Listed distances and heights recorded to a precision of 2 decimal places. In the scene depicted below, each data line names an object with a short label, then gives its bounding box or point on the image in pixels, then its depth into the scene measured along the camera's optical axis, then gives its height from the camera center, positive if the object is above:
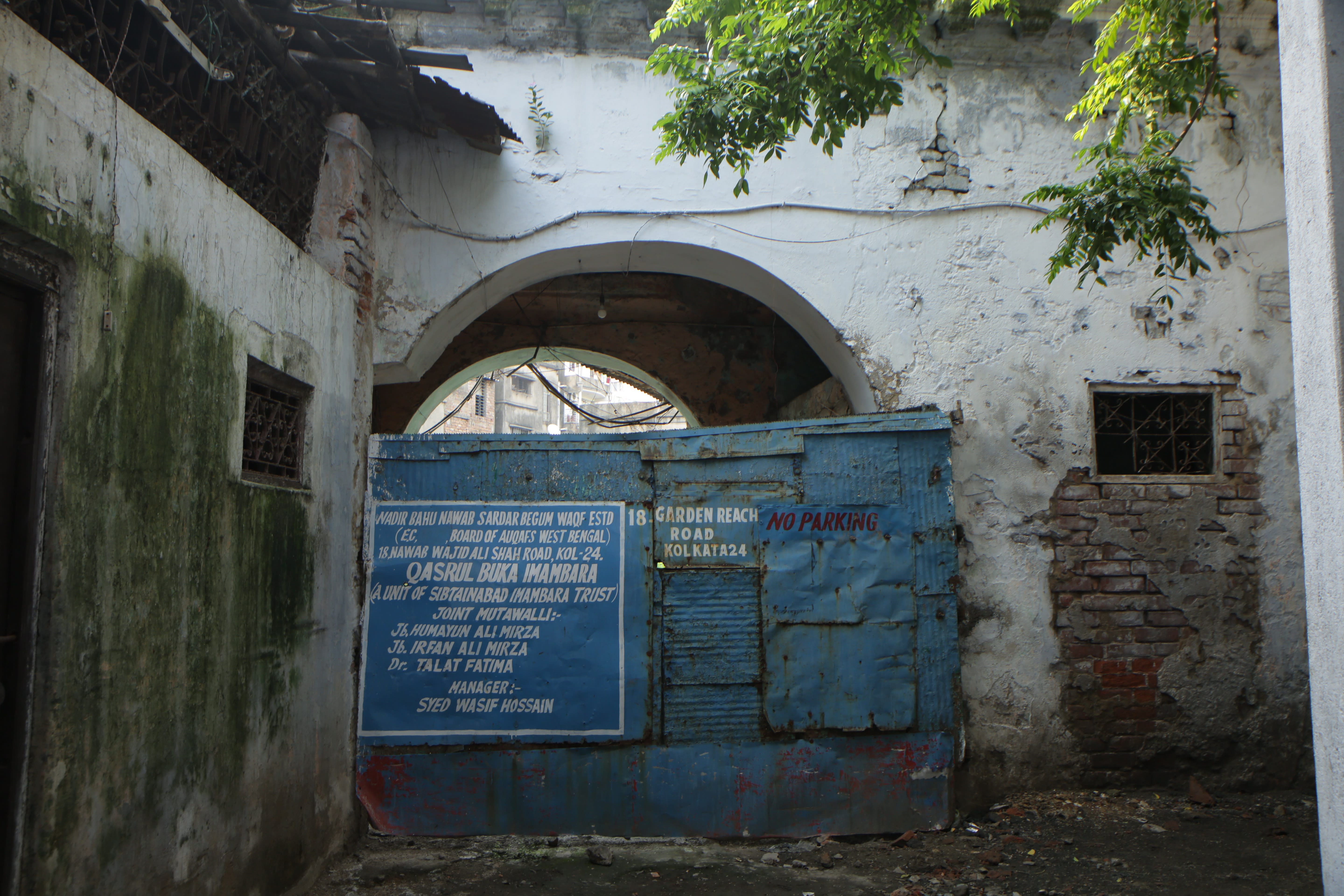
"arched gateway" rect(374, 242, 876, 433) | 6.82 +1.73
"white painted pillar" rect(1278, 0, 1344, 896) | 2.05 +0.47
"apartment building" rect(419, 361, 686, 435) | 26.83 +4.83
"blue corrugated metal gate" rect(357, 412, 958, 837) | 4.10 -0.45
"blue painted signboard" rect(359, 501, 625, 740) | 4.11 -0.40
